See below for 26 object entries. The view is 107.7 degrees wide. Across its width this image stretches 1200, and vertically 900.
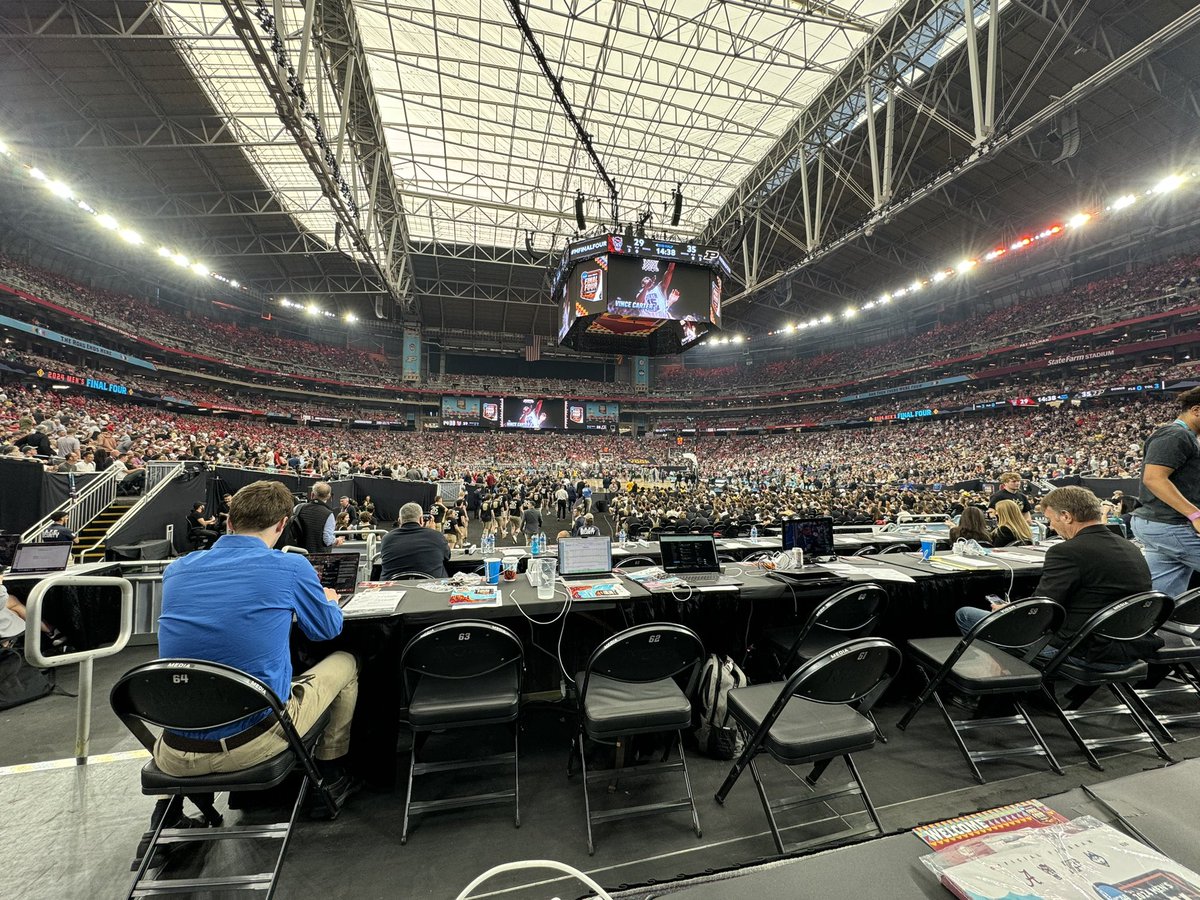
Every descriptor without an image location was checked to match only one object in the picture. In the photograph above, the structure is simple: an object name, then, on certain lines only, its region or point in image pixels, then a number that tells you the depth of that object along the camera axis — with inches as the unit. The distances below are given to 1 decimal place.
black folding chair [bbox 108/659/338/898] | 67.1
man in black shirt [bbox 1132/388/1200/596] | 123.6
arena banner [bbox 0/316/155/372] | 687.7
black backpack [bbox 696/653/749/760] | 110.2
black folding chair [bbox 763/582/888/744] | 105.7
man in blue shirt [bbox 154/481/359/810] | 73.0
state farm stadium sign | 847.7
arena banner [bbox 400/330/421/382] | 1341.0
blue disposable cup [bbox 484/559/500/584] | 123.7
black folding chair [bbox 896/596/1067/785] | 100.2
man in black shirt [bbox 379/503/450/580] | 154.6
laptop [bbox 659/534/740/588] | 135.0
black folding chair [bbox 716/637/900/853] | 77.1
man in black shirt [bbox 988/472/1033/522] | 248.4
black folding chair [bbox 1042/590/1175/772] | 100.2
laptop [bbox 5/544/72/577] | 163.6
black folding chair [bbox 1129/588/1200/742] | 113.0
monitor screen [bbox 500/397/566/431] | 1424.7
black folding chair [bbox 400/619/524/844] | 86.0
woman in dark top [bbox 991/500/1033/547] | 195.2
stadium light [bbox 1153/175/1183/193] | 585.0
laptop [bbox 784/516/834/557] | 147.9
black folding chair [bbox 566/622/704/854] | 84.7
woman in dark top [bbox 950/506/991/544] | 183.3
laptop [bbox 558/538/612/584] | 133.8
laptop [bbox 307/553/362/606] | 122.1
